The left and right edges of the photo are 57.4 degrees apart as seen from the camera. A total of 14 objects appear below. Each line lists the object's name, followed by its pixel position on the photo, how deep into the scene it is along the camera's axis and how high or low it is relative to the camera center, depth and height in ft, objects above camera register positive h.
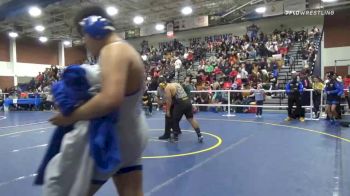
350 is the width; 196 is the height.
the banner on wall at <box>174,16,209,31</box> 73.60 +14.55
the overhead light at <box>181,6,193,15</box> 67.41 +15.78
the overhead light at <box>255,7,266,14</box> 64.39 +14.87
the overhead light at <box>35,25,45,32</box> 77.08 +13.97
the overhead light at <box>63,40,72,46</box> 99.96 +13.16
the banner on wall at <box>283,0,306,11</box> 58.39 +14.48
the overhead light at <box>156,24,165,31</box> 80.59 +14.44
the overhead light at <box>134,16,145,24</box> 73.01 +15.00
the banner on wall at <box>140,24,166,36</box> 81.56 +13.97
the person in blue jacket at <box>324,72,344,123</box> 32.58 -1.16
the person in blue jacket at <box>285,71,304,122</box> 35.47 -1.34
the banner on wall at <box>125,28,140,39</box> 86.07 +13.92
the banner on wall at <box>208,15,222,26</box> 73.51 +14.85
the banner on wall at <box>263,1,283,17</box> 62.54 +14.69
